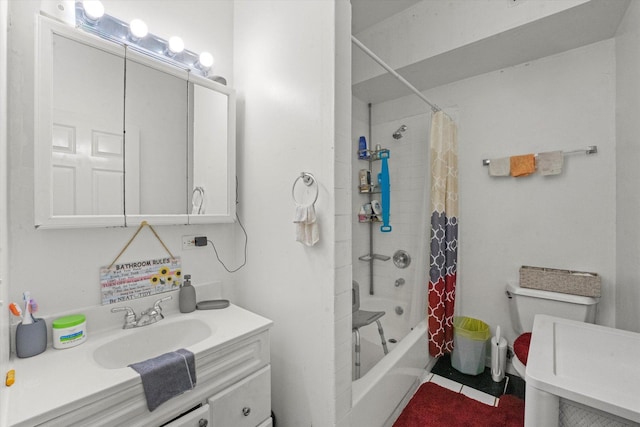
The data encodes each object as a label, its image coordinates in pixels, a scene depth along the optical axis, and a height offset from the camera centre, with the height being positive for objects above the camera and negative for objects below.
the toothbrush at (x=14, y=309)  0.95 -0.33
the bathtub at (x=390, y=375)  1.40 -0.99
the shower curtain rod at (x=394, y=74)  1.49 +0.91
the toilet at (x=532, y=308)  1.65 -0.61
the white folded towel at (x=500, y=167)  2.03 +0.36
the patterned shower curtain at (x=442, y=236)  2.08 -0.17
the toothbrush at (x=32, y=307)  0.99 -0.33
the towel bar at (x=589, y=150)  1.76 +0.42
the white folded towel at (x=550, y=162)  1.84 +0.35
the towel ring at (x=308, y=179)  1.24 +0.16
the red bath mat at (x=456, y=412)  1.61 -1.22
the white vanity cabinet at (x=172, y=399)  0.74 -0.53
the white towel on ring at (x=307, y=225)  1.20 -0.05
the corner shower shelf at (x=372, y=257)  2.62 -0.41
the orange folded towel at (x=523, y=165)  1.93 +0.35
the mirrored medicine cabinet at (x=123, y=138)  1.03 +0.35
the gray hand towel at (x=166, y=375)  0.86 -0.52
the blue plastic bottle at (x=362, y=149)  2.58 +0.61
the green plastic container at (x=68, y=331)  1.02 -0.44
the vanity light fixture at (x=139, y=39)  1.12 +0.81
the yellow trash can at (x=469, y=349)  2.04 -1.01
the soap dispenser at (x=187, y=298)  1.38 -0.42
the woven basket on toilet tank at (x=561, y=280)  1.71 -0.43
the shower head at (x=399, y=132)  2.49 +0.76
